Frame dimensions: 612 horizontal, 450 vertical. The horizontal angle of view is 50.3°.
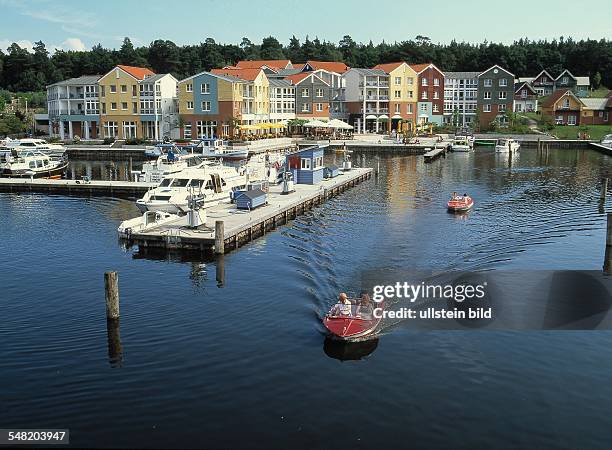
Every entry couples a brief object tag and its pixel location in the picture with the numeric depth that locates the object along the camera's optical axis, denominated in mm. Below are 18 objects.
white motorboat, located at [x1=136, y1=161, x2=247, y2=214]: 42406
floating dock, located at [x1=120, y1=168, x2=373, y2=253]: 34312
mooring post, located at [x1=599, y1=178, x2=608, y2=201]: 49969
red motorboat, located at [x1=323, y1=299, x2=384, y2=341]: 21844
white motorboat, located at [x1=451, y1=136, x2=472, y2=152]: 95000
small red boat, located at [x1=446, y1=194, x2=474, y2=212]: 46125
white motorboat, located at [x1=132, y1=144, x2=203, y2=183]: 59344
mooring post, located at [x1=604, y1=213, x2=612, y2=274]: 33094
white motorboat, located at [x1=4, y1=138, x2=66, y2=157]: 86688
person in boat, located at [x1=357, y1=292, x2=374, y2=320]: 22484
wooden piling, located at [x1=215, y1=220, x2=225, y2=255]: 32969
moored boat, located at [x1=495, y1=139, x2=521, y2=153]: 94312
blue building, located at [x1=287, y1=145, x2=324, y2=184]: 55719
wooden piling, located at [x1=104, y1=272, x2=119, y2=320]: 23672
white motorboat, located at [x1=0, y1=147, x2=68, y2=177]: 66688
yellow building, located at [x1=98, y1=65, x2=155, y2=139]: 108500
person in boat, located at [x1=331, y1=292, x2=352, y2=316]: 22312
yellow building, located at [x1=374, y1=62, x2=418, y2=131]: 120500
